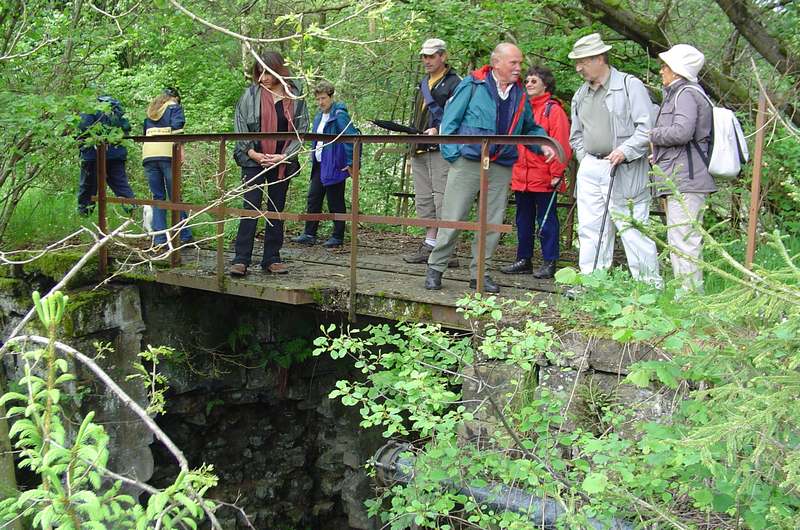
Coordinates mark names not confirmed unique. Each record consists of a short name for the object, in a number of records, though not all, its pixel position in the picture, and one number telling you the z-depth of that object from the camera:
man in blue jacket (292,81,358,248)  8.60
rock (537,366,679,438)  4.71
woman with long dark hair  6.59
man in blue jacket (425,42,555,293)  5.96
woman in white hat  5.37
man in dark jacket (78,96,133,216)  8.73
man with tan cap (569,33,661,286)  5.71
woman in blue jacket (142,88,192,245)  8.76
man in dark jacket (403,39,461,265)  7.20
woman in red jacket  6.98
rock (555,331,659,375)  4.82
